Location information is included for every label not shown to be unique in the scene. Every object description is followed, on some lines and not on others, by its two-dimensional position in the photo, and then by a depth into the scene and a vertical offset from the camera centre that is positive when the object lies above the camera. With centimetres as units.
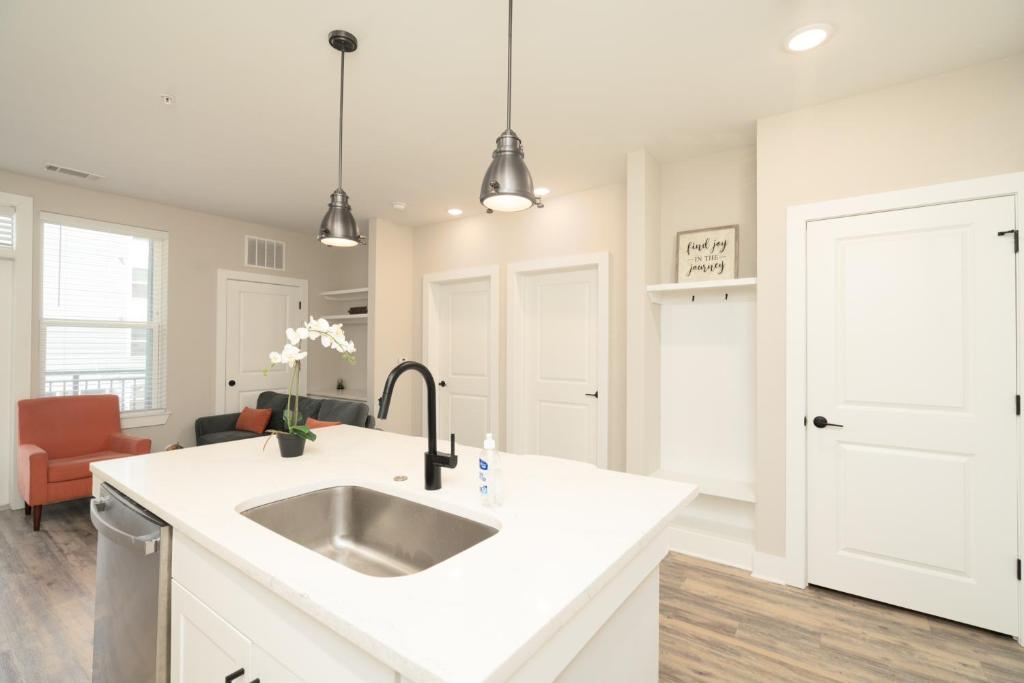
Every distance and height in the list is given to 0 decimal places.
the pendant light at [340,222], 223 +60
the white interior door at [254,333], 508 +16
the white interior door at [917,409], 222 -29
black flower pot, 182 -38
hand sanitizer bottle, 126 -34
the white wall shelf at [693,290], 302 +42
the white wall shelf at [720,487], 296 -89
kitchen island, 74 -43
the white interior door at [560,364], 396 -12
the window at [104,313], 401 +31
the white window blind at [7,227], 371 +95
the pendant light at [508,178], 151 +56
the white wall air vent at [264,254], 524 +107
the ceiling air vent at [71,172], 365 +138
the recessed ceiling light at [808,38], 204 +139
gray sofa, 422 -64
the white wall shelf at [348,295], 548 +65
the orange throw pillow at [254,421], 478 -74
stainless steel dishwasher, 129 -73
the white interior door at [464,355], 466 -6
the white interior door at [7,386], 371 -31
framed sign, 323 +68
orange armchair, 332 -78
